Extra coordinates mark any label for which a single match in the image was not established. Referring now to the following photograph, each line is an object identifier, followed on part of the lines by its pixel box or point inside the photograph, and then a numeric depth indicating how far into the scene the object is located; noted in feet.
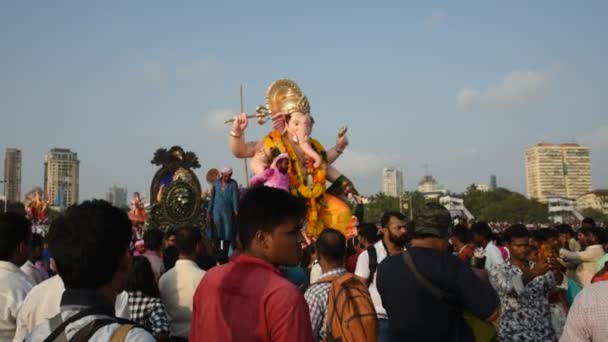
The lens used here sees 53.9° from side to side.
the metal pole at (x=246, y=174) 46.71
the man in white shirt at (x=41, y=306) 10.05
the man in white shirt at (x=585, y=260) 24.53
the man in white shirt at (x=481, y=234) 23.04
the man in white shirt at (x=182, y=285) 14.78
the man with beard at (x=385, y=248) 17.89
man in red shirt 7.68
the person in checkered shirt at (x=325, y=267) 13.79
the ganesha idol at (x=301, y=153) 43.49
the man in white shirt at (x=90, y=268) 6.07
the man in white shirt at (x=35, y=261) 15.40
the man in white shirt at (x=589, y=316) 9.95
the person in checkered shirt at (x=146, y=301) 13.78
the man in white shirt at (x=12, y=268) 11.48
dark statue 42.83
